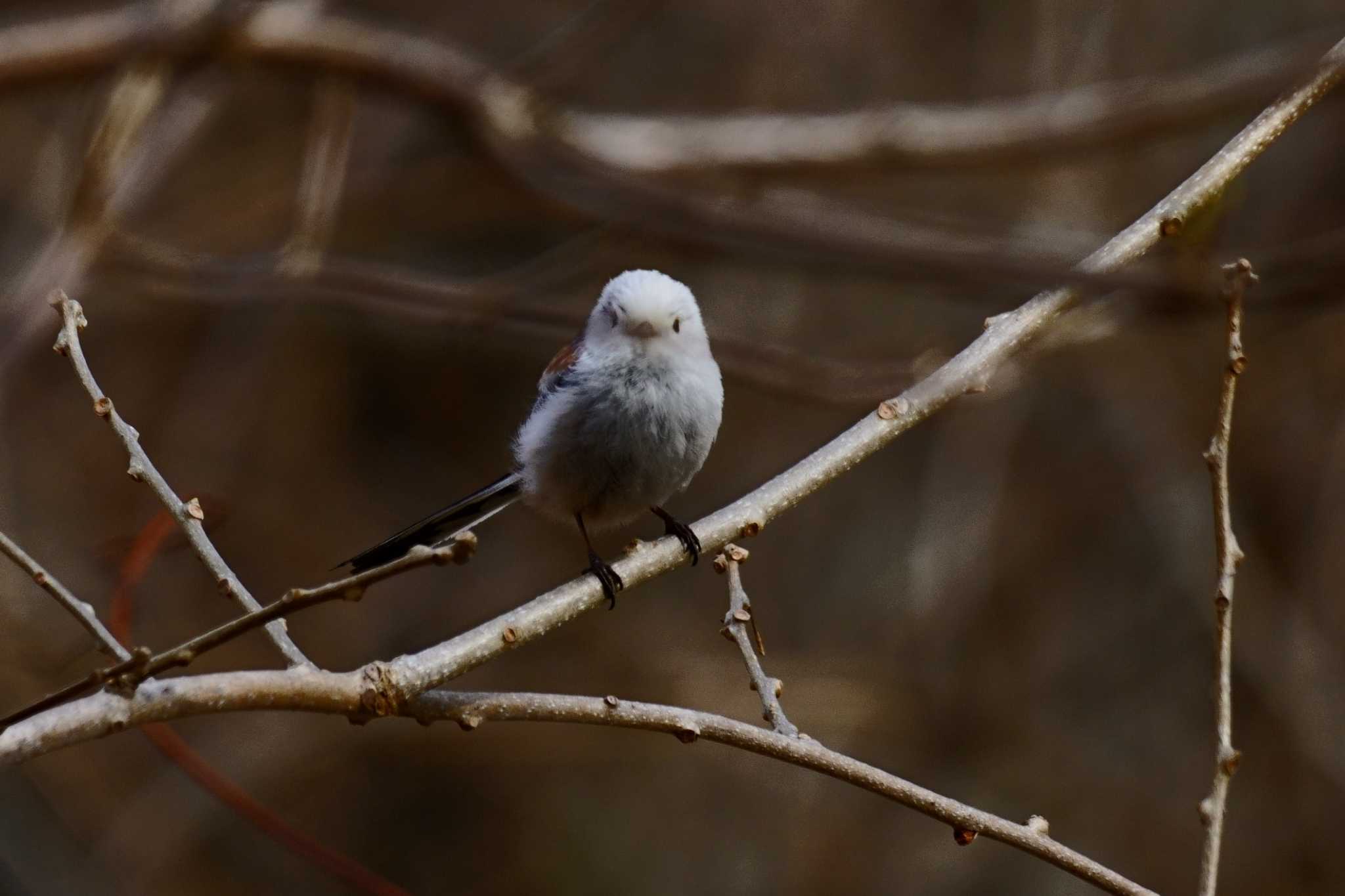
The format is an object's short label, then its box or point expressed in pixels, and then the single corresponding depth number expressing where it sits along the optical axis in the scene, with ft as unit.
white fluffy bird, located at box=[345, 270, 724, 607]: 19.26
